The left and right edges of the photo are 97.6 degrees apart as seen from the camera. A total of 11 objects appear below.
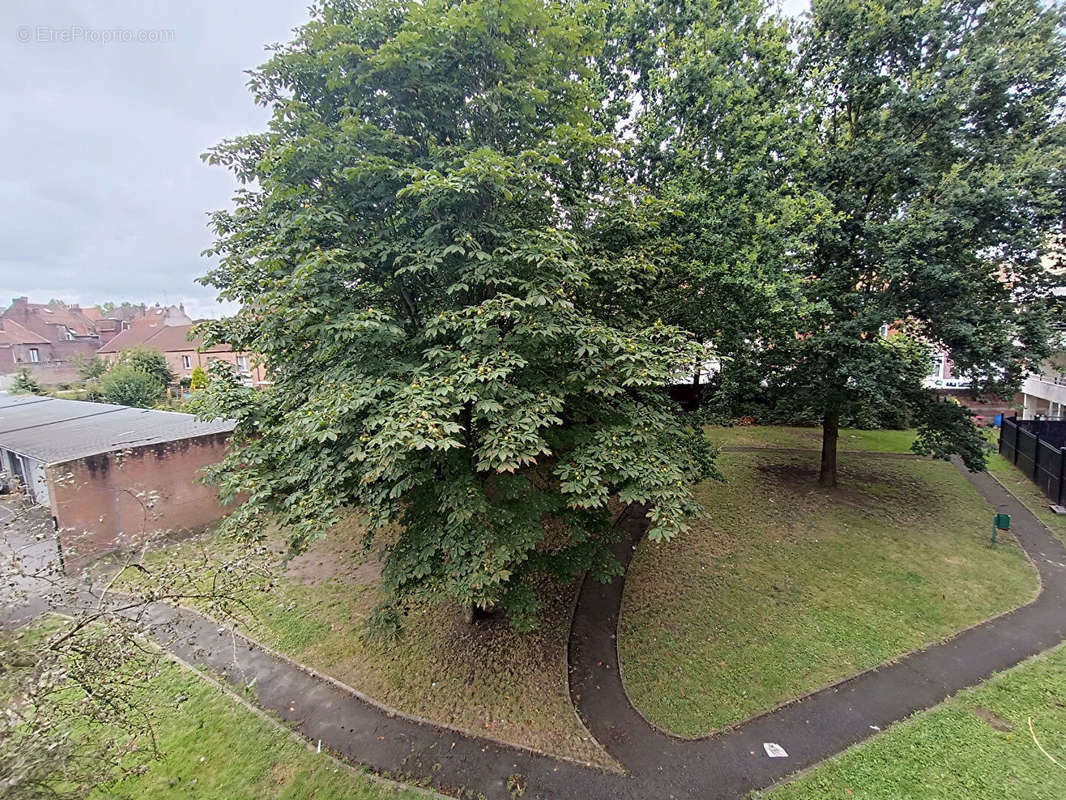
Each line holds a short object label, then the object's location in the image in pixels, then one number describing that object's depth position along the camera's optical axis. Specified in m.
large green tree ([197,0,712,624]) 5.48
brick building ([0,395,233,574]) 10.95
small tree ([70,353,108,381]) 33.06
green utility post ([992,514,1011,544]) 10.69
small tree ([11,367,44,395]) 28.42
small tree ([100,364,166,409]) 24.89
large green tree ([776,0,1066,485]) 8.76
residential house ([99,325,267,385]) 37.75
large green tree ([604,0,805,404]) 8.51
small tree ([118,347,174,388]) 28.06
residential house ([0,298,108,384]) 41.09
